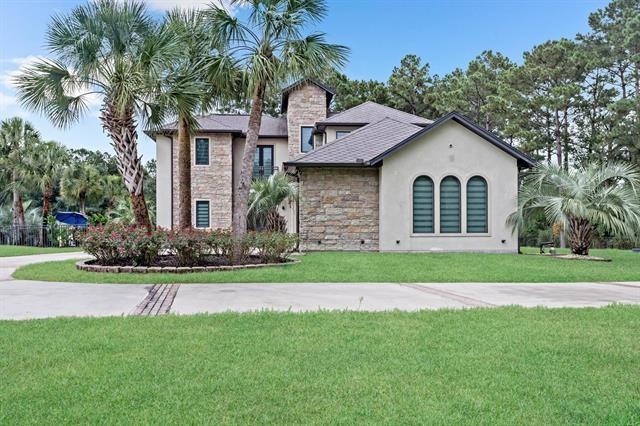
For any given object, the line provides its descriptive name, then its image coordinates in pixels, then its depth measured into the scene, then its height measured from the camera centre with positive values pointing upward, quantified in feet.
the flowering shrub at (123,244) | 38.86 -2.39
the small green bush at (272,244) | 42.19 -2.61
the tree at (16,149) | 90.02 +12.75
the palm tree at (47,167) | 91.35 +9.35
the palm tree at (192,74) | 42.57 +12.72
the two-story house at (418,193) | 57.77 +2.55
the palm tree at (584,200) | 49.42 +1.46
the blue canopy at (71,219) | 89.35 -0.64
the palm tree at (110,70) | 40.75 +12.52
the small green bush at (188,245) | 38.75 -2.44
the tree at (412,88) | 139.13 +37.09
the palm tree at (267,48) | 41.47 +14.91
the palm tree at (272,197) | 64.85 +2.40
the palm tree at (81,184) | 96.12 +6.45
